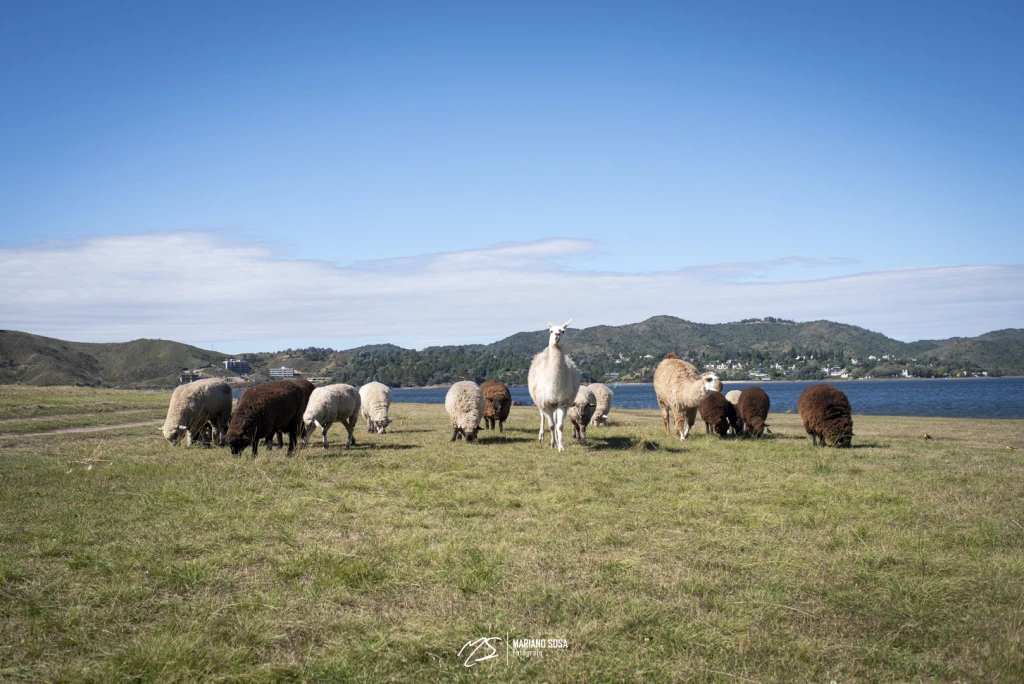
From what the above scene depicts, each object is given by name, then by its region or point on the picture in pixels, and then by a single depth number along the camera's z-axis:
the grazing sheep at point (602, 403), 27.12
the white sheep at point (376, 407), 22.61
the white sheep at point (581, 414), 19.06
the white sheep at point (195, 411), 17.81
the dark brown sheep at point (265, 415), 14.68
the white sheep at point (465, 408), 18.27
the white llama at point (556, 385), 17.00
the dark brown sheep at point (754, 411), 20.20
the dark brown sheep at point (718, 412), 20.31
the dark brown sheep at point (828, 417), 17.44
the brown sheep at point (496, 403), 21.22
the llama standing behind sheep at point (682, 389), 19.53
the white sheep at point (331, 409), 17.39
